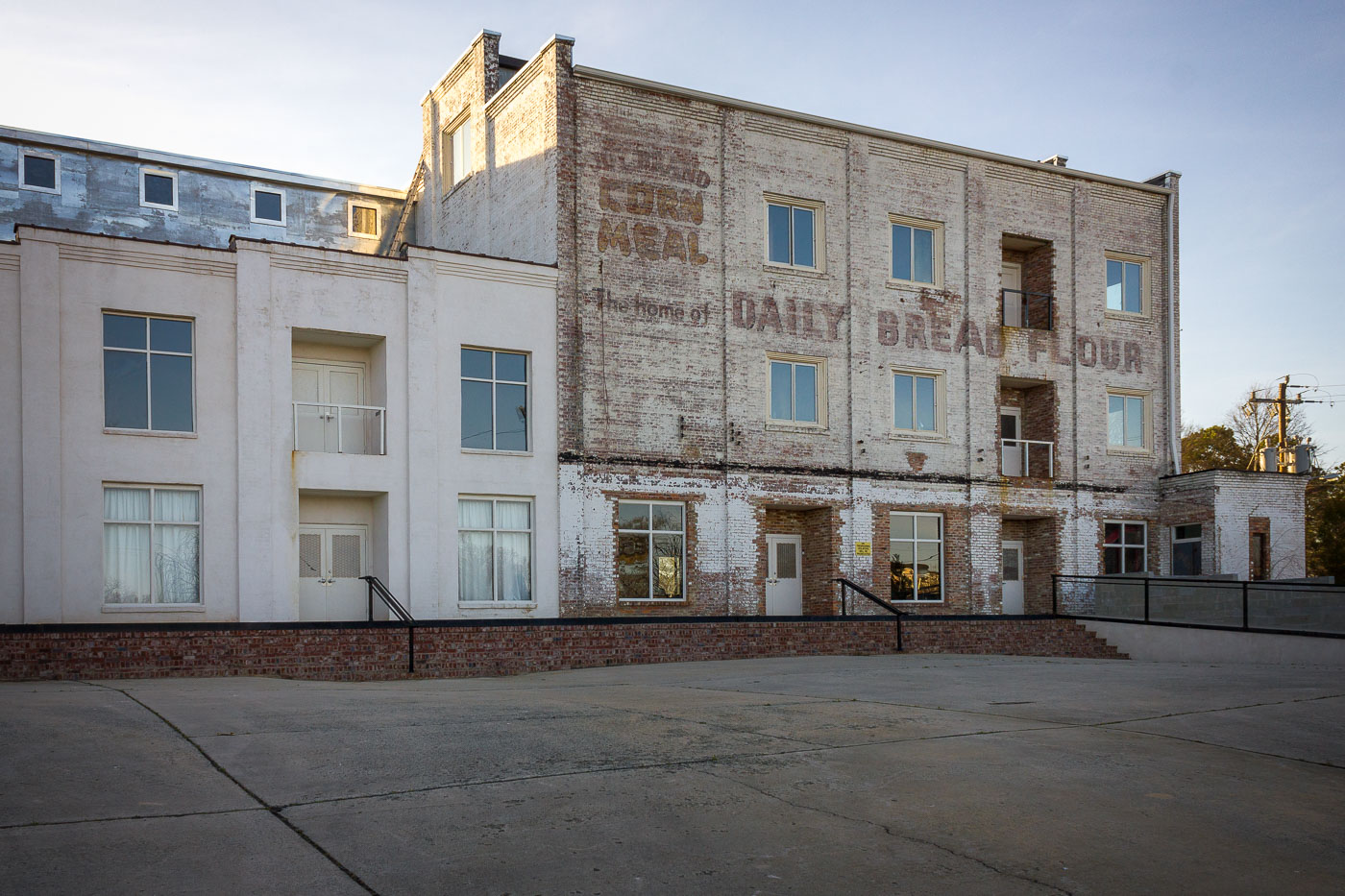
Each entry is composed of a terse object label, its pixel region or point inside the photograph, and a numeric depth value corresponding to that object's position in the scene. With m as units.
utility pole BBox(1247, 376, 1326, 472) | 45.03
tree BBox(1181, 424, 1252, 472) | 51.44
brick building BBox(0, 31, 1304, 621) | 22.66
